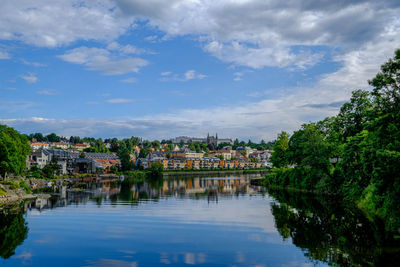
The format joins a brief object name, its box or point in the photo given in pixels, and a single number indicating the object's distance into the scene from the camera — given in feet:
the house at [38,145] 565.08
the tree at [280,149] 226.56
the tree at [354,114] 128.70
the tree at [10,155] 158.30
